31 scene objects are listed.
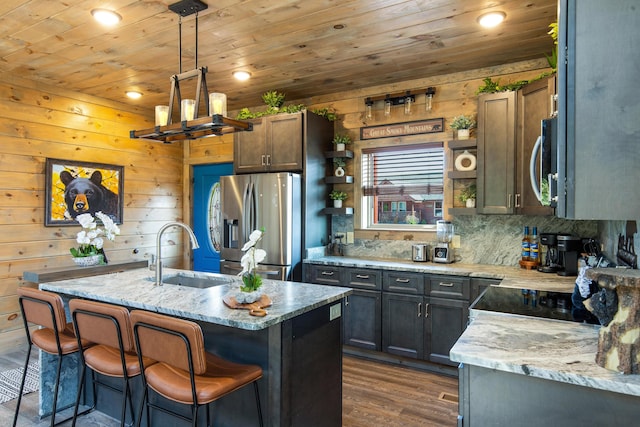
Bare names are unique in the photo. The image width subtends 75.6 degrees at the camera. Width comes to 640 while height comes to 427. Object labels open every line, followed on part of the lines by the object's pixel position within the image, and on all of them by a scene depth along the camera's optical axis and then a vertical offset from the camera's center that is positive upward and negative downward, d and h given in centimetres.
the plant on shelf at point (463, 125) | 375 +73
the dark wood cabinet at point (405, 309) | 338 -90
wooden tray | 191 -49
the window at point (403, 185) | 413 +21
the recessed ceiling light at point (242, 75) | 391 +126
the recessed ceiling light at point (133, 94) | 456 +125
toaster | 394 -46
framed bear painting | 427 +16
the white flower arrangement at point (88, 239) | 333 -30
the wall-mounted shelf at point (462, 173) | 364 +29
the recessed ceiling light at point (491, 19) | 271 +125
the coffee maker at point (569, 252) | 307 -35
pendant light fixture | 242 +54
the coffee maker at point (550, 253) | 324 -38
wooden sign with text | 401 +77
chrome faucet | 264 -37
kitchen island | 197 -70
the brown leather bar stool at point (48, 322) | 228 -67
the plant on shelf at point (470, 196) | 372 +8
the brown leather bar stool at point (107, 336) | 201 -66
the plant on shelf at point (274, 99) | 444 +115
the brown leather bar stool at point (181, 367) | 172 -74
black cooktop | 191 -51
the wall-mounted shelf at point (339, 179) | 435 +28
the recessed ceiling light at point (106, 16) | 269 +126
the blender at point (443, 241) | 385 -34
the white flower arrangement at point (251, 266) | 211 -31
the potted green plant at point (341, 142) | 440 +68
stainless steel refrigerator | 404 -14
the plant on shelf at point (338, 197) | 443 +9
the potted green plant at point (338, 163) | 445 +46
